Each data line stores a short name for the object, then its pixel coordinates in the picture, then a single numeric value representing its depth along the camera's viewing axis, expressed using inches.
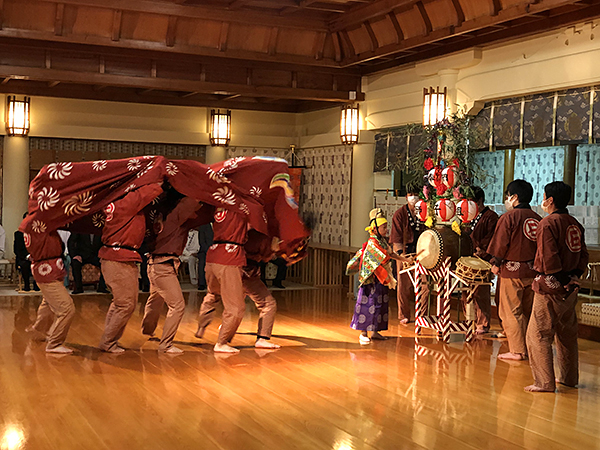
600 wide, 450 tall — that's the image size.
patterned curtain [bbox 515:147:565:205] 450.2
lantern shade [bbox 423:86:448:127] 419.2
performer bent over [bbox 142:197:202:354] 295.7
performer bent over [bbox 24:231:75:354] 288.8
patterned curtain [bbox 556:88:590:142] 343.3
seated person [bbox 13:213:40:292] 453.4
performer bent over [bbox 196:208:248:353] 292.4
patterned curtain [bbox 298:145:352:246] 535.5
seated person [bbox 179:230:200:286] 510.9
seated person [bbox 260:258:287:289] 519.5
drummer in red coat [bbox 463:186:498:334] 347.3
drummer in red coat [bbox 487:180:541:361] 289.3
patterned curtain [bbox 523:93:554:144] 363.6
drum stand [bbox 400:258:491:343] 328.5
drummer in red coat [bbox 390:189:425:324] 383.9
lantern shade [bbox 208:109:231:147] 558.3
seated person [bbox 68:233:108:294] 462.0
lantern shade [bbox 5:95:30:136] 505.0
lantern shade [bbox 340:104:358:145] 508.4
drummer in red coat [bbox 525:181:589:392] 238.4
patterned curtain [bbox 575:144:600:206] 426.9
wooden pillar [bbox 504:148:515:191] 467.7
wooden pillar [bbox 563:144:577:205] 437.1
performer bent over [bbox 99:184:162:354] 280.1
